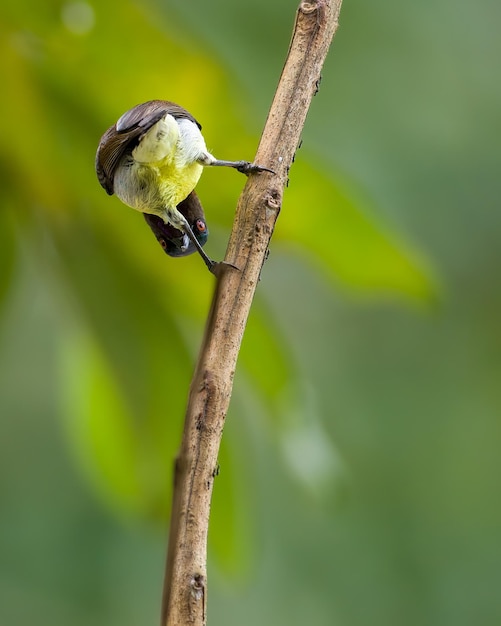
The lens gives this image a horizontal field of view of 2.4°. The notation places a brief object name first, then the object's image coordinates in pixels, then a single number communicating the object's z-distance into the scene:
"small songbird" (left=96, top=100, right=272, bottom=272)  3.92
